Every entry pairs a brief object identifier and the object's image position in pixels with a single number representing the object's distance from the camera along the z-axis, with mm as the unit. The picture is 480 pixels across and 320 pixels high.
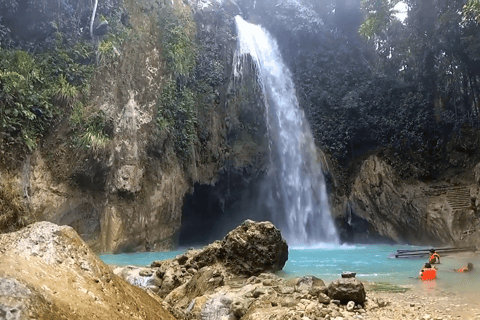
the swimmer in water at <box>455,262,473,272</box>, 8009
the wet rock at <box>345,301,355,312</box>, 4652
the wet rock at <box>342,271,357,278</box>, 5502
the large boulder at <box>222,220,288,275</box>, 8609
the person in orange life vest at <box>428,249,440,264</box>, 9045
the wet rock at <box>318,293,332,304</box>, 4820
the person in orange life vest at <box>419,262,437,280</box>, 7176
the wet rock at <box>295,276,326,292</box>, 6010
